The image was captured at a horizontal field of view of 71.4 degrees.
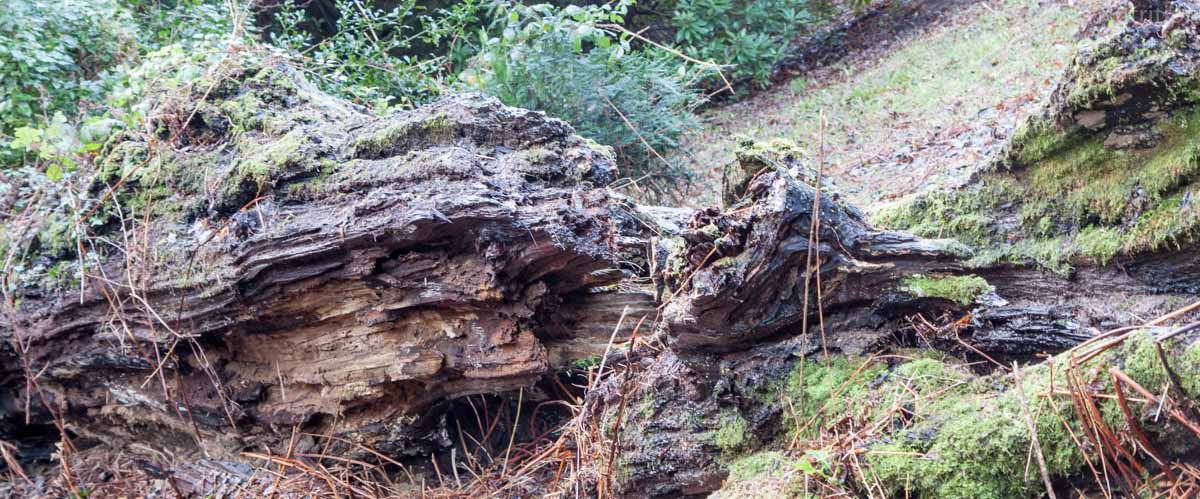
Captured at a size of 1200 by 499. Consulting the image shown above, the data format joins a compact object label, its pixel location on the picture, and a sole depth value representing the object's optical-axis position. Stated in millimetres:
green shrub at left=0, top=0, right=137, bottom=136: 6238
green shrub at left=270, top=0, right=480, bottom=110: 7617
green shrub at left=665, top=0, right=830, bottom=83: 12648
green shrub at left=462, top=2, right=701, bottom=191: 6941
